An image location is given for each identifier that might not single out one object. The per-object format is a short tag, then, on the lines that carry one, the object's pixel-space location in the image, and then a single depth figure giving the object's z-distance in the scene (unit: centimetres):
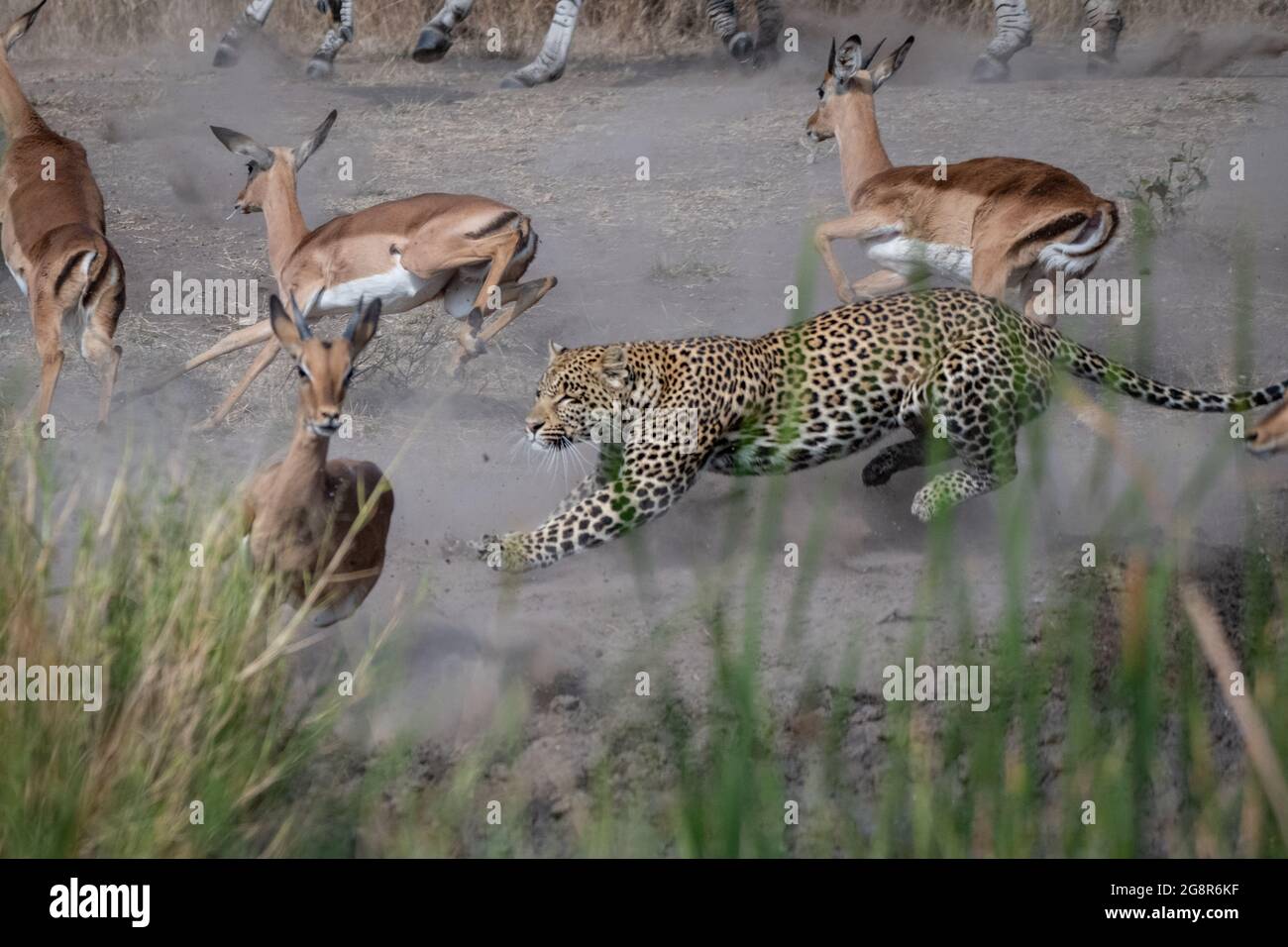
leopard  897
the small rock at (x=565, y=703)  824
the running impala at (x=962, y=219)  1049
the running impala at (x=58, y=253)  1023
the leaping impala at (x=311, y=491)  792
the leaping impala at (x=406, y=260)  1043
